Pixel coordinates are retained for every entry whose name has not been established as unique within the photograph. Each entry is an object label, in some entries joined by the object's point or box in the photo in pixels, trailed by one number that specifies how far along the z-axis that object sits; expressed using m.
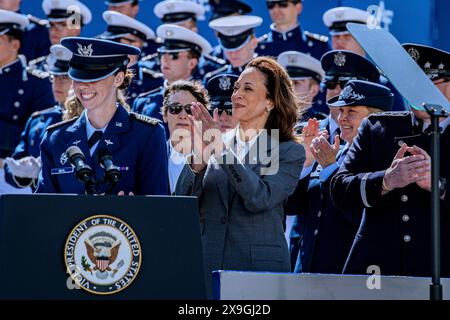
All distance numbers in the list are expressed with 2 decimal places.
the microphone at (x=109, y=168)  8.46
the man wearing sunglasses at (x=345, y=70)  14.29
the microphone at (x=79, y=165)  8.37
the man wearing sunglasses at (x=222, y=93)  13.66
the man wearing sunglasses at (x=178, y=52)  17.40
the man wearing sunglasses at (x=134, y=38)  18.42
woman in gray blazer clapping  9.89
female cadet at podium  10.64
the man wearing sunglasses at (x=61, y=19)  18.90
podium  7.91
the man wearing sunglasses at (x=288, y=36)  17.59
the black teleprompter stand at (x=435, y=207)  7.94
